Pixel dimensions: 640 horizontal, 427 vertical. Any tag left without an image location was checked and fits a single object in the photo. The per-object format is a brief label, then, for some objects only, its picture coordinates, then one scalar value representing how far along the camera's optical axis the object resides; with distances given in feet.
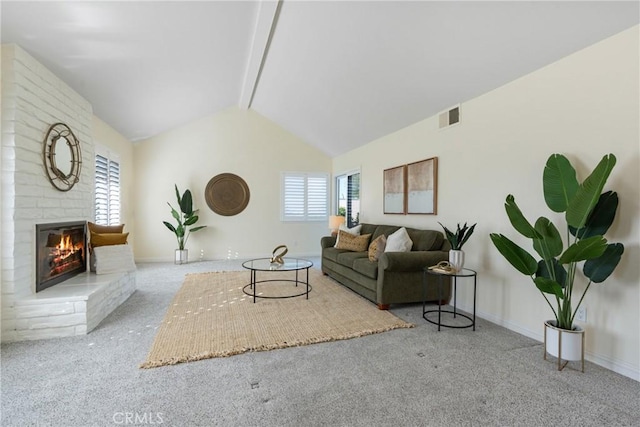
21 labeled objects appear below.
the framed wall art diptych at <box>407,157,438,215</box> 13.25
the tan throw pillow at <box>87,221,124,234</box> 12.64
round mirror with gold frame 10.11
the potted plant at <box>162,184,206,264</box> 20.54
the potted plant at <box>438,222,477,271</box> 9.91
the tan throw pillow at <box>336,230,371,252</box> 15.65
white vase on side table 9.90
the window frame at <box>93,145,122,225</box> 15.25
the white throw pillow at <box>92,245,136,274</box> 11.86
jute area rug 8.19
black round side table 9.61
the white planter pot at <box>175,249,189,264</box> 20.48
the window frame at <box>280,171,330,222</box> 23.73
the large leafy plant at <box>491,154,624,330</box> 6.38
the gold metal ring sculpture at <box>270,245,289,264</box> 13.30
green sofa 10.93
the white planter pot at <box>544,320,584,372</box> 7.12
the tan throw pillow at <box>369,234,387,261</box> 12.75
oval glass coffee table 12.35
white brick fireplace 8.53
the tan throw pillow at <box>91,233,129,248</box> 12.37
